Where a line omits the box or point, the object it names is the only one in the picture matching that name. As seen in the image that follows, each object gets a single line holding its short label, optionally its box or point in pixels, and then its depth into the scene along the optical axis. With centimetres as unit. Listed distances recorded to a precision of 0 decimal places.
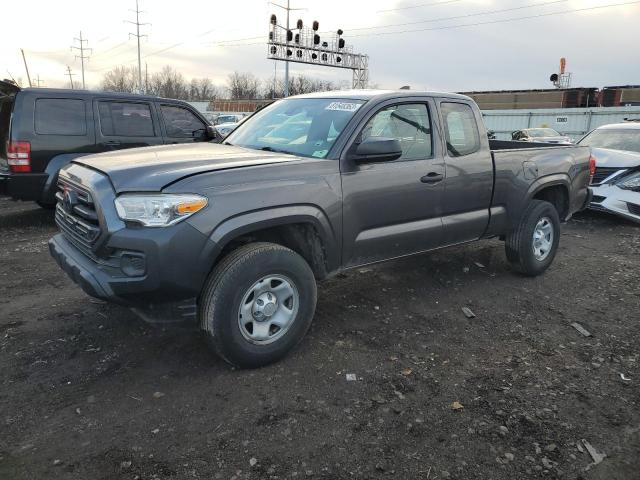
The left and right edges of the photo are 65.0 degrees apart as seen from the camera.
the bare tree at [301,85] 8316
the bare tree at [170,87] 9714
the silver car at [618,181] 830
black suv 688
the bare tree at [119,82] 9875
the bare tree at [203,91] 10700
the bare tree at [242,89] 10138
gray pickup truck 306
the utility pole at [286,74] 4048
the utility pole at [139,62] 5220
